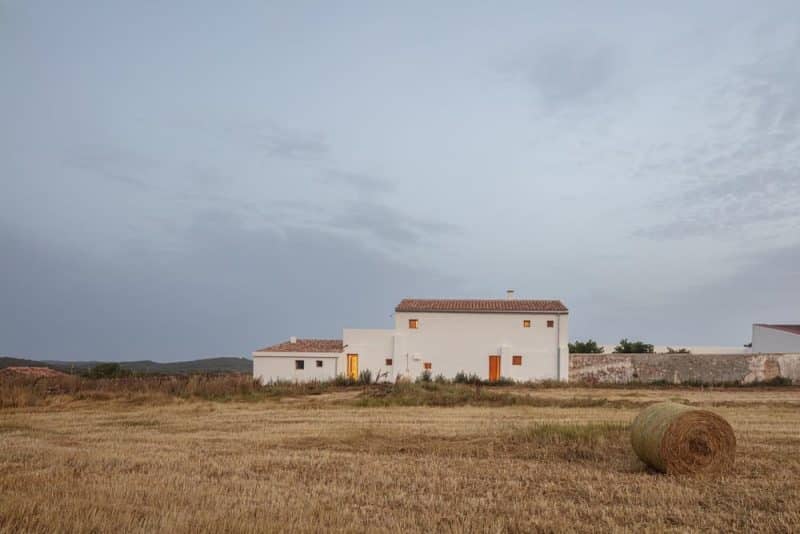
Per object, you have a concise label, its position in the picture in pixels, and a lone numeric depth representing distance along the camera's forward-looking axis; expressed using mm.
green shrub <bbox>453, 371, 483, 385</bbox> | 37625
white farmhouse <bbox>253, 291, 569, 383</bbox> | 40719
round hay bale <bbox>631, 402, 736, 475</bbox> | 10789
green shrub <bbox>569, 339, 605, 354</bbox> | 55031
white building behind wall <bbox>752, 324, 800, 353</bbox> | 48219
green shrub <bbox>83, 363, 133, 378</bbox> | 40969
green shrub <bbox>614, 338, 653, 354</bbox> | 56375
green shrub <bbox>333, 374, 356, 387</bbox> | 34984
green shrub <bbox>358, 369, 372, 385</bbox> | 35856
